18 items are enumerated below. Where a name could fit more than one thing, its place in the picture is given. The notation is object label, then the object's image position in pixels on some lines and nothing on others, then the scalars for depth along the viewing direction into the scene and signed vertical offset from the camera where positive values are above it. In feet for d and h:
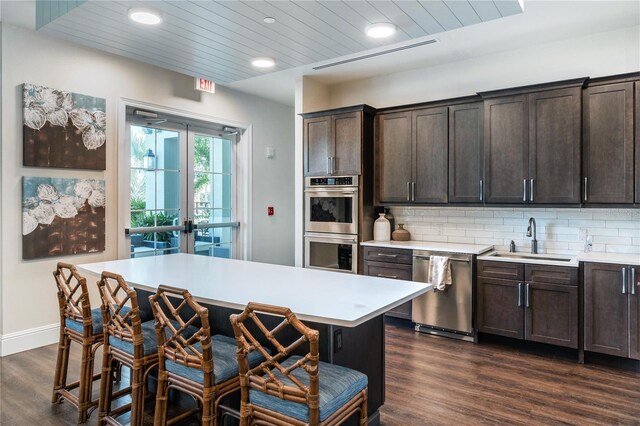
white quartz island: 6.25 -1.39
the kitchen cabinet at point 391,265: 14.48 -1.94
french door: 15.34 +0.88
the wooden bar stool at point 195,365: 6.02 -2.35
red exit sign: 16.90 +5.14
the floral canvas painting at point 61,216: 12.25 -0.15
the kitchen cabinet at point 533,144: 12.10 +1.99
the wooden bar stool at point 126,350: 7.08 -2.46
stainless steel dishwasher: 13.19 -3.01
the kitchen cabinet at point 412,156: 14.64 +1.96
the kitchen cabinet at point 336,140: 15.57 +2.72
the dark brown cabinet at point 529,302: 11.64 -2.70
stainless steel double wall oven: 15.64 -0.48
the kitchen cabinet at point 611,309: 10.77 -2.64
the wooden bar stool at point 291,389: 5.02 -2.33
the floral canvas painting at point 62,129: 12.23 +2.55
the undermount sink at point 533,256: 12.66 -1.48
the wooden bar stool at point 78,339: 8.18 -2.57
